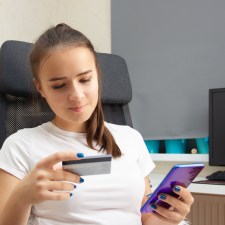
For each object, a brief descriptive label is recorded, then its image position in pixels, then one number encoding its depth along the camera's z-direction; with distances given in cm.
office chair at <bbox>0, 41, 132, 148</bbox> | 111
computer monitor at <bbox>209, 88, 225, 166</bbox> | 175
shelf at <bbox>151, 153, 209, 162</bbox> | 193
